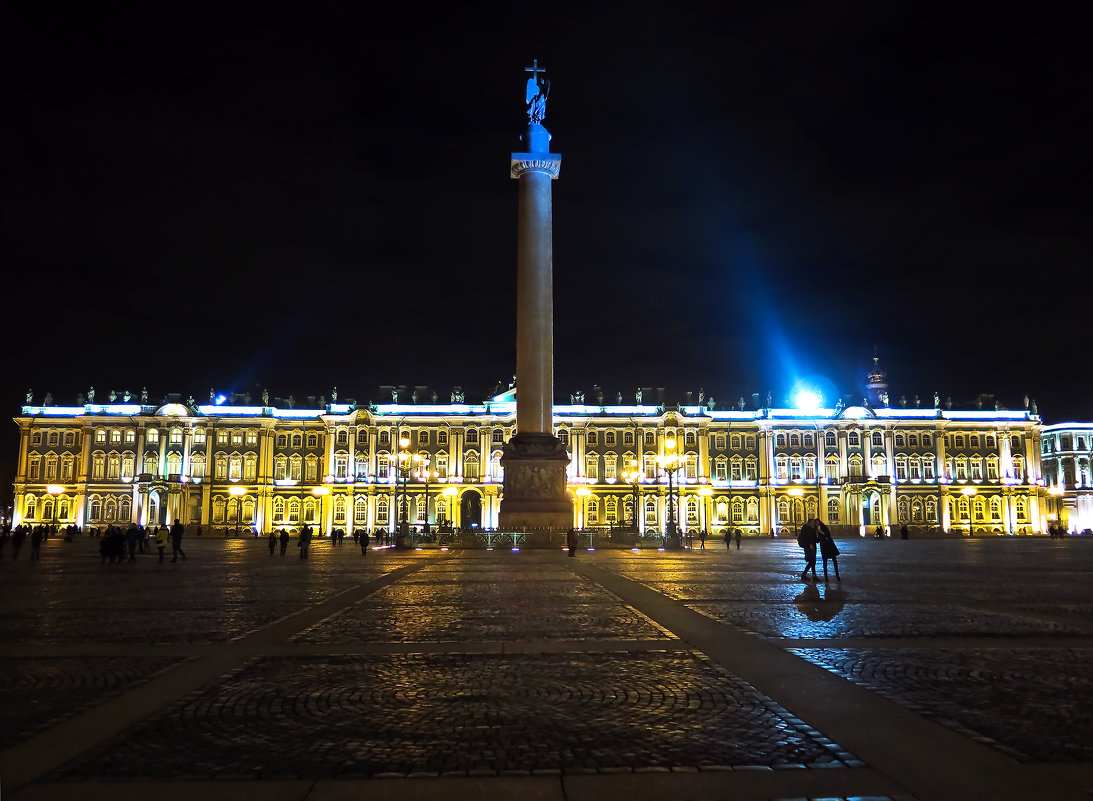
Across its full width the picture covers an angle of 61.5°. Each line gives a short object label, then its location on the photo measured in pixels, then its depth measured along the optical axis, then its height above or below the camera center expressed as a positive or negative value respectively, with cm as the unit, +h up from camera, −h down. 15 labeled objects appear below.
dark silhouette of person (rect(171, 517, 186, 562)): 3384 -57
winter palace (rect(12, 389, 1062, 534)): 9681 +598
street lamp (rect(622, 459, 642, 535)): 8516 +464
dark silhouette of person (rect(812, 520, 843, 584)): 2195 -55
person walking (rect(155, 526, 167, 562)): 3353 -70
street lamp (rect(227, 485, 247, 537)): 9656 +284
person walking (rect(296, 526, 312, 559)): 3831 -86
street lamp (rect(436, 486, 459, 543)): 9688 +279
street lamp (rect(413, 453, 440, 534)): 9559 +501
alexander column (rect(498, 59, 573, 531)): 4762 +881
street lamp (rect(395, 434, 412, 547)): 4738 +55
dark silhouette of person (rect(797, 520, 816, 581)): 2278 -49
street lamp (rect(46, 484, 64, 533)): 9588 +315
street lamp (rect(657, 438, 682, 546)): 5263 +354
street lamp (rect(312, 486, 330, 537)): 9562 +296
